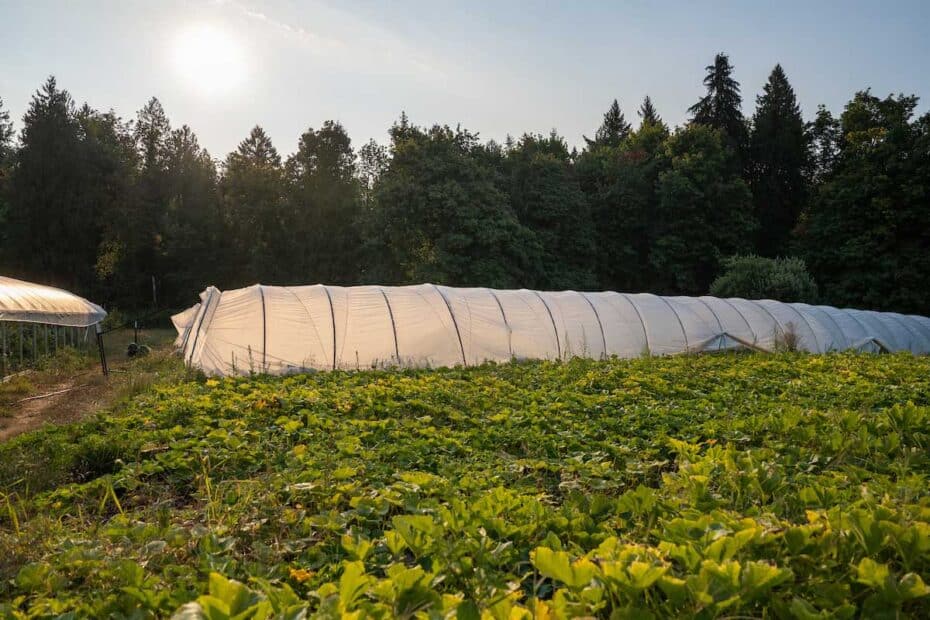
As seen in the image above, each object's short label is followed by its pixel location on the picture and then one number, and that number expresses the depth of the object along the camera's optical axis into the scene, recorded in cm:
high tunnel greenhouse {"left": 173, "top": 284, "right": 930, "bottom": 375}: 1041
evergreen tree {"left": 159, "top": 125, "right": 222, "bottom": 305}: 2909
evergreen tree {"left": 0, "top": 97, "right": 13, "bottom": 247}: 2914
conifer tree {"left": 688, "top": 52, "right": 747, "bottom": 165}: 3441
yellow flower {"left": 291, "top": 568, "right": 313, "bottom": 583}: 210
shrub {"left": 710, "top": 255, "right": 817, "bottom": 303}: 2131
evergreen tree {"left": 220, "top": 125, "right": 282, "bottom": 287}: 2911
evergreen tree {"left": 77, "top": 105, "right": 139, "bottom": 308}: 2942
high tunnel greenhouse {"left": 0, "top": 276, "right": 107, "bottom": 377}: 1136
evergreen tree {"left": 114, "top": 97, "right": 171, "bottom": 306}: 2942
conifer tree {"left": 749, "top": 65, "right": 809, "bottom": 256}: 3259
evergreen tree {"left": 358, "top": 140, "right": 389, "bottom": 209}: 3569
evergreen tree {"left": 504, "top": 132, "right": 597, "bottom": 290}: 2722
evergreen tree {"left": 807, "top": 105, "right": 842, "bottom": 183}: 3023
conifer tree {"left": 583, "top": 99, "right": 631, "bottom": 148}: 5084
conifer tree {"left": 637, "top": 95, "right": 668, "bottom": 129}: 5256
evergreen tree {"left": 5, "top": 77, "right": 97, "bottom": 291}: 2872
